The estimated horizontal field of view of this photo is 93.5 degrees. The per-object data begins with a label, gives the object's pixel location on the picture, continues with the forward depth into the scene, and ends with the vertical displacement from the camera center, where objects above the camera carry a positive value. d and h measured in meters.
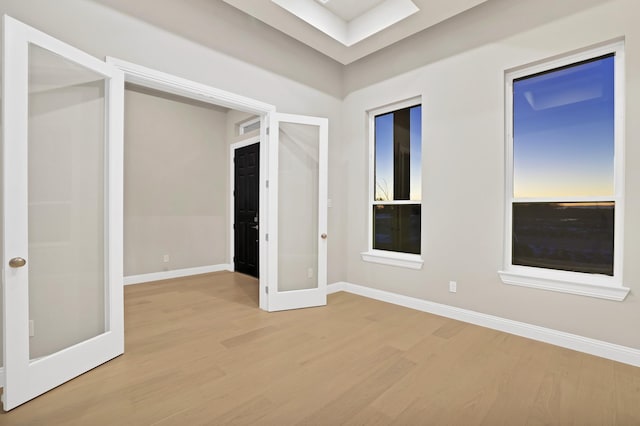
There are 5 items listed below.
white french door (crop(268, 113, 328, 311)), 3.61 -0.03
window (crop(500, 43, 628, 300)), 2.54 +0.33
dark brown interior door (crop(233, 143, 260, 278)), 5.47 +0.00
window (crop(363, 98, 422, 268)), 3.84 +0.35
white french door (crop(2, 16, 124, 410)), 1.81 -0.03
